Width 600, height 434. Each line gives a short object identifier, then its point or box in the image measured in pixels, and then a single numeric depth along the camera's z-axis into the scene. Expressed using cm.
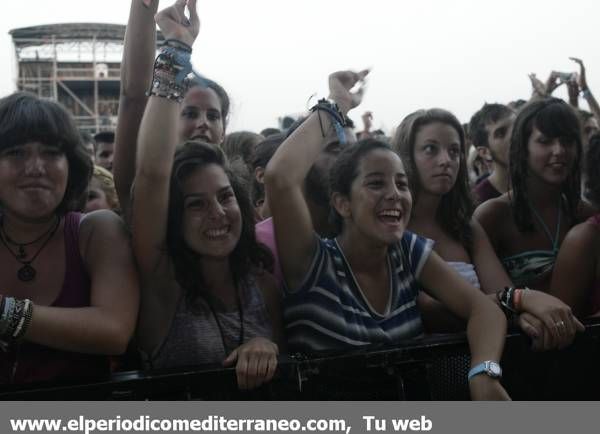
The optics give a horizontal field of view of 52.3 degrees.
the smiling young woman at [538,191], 248
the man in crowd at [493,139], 354
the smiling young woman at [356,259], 178
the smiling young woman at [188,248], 169
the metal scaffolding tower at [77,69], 3106
